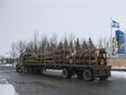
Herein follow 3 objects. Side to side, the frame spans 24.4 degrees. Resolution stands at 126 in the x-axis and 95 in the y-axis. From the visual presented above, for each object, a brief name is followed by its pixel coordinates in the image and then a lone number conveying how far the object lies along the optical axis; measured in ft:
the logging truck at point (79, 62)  75.36
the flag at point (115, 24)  166.40
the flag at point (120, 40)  159.43
